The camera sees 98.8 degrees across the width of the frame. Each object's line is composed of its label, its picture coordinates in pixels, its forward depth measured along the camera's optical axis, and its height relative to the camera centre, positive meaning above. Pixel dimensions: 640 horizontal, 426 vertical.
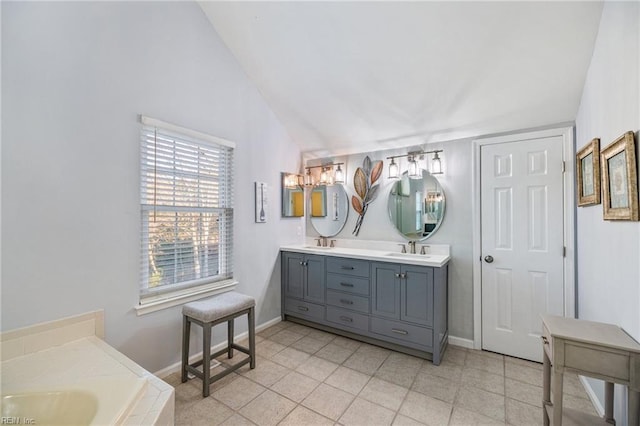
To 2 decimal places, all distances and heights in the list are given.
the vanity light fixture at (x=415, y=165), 2.99 +0.57
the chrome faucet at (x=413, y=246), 3.18 -0.35
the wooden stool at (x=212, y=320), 2.13 -0.87
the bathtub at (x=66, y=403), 1.20 -0.84
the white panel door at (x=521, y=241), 2.54 -0.25
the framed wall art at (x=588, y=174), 1.86 +0.32
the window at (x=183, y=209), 2.27 +0.06
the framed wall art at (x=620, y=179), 1.38 +0.20
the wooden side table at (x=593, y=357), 1.29 -0.70
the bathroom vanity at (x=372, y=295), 2.62 -0.86
